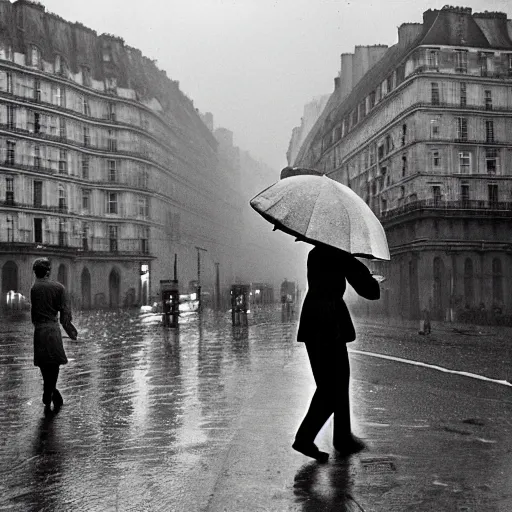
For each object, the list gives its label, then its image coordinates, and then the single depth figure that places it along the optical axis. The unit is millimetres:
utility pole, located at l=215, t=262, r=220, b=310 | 60612
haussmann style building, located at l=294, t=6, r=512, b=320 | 44375
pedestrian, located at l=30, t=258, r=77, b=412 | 8047
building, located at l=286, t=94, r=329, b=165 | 131500
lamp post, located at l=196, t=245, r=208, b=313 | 43619
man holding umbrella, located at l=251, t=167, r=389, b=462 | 5570
